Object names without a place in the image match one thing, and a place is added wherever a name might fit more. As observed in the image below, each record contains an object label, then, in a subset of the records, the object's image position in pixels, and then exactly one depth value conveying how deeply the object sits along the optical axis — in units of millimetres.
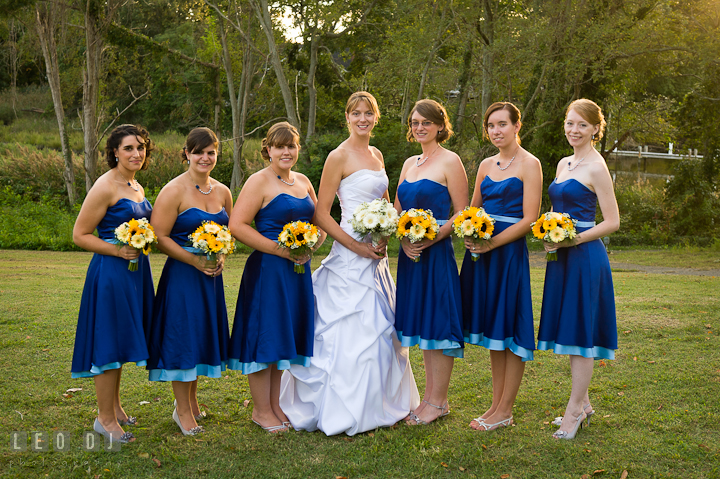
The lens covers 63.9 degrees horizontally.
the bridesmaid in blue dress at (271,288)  4934
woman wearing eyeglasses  5094
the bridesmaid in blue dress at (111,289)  4535
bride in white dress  5031
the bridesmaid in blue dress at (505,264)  4875
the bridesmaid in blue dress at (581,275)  4723
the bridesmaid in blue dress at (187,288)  4715
